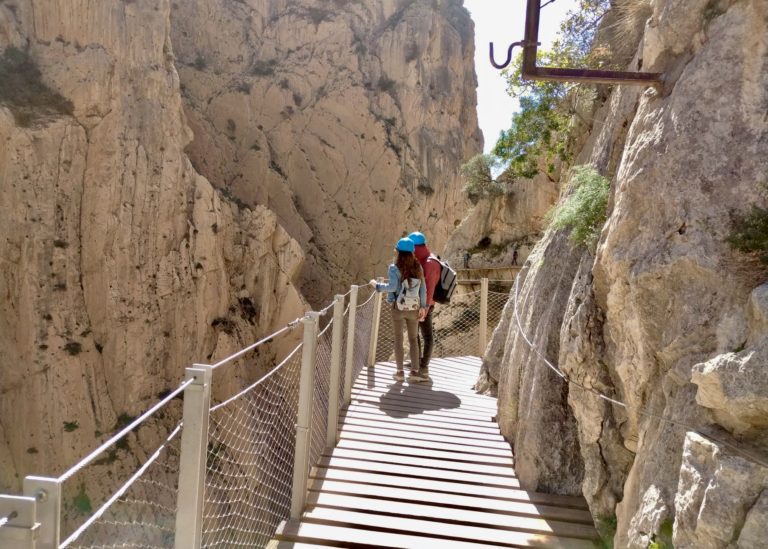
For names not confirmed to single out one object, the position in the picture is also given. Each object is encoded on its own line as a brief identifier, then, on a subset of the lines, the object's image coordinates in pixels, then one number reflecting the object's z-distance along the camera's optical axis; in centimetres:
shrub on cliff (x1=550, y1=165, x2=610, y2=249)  407
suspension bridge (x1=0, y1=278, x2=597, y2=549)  233
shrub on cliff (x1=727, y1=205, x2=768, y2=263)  254
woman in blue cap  665
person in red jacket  732
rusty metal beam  367
